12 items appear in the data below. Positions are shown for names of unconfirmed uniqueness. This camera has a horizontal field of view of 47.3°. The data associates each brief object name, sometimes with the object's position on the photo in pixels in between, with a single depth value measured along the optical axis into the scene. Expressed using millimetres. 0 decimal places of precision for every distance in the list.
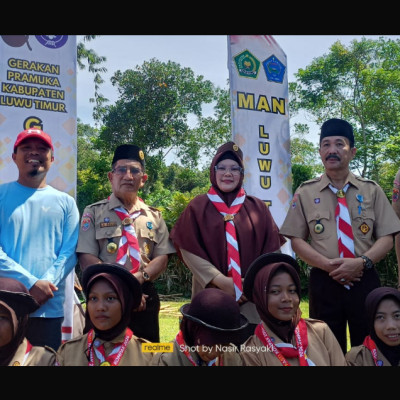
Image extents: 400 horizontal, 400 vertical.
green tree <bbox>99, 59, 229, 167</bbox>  10586
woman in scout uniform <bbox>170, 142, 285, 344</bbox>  3850
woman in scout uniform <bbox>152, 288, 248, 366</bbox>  2922
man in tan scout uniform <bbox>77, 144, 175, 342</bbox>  4003
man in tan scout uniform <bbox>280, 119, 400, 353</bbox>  3930
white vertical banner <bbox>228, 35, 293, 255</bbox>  5852
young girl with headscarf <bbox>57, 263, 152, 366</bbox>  3098
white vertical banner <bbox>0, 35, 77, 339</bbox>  4770
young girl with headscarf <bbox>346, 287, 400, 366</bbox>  3301
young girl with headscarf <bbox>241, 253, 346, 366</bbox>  3133
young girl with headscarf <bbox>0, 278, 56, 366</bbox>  3027
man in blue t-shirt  3699
